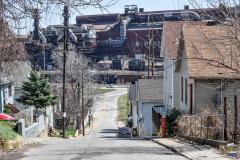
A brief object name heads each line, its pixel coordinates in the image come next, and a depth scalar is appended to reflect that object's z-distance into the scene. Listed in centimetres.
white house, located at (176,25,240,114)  3216
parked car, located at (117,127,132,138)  5850
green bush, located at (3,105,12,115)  4709
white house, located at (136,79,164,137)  5653
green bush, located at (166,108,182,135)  3443
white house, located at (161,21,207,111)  4319
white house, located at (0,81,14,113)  4803
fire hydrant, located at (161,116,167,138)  3267
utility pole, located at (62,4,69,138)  4308
